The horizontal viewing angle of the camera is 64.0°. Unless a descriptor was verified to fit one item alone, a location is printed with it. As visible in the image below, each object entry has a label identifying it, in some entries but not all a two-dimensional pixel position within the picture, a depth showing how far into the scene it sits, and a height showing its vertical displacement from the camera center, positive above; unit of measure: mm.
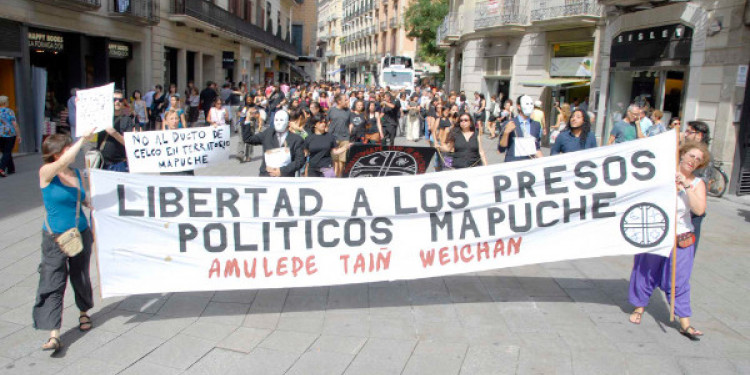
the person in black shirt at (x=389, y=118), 15594 -404
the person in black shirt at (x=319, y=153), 7422 -654
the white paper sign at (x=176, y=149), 6633 -625
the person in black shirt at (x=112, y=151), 6586 -649
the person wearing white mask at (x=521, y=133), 7465 -323
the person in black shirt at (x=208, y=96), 19516 -13
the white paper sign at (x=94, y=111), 4715 -153
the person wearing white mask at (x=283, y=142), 6527 -474
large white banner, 4594 -940
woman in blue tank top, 4195 -937
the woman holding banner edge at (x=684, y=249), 4688 -1064
